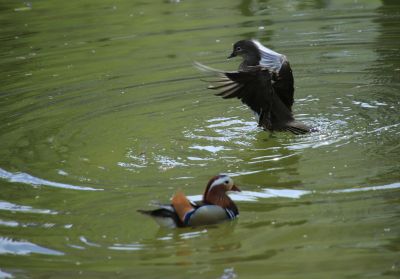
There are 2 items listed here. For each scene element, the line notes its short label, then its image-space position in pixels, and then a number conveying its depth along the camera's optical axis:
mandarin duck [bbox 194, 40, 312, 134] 17.91
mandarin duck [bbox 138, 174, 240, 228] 13.20
